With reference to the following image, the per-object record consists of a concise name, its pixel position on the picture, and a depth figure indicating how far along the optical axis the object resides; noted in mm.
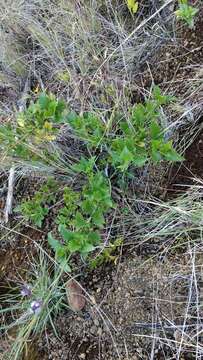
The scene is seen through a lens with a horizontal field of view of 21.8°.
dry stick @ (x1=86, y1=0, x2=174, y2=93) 1557
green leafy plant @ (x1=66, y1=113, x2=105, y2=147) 1357
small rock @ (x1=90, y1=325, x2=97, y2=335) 1325
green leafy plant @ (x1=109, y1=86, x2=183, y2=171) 1293
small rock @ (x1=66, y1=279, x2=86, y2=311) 1357
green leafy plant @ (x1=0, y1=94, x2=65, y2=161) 1329
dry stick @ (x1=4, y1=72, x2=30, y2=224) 1598
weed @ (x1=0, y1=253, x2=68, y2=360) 1353
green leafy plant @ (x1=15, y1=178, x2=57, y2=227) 1486
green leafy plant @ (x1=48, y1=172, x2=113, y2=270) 1286
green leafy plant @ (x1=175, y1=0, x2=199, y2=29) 1505
